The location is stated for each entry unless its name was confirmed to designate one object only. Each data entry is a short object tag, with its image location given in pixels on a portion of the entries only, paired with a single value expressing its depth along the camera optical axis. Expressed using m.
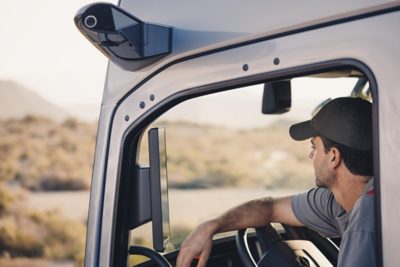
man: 1.84
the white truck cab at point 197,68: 1.64
